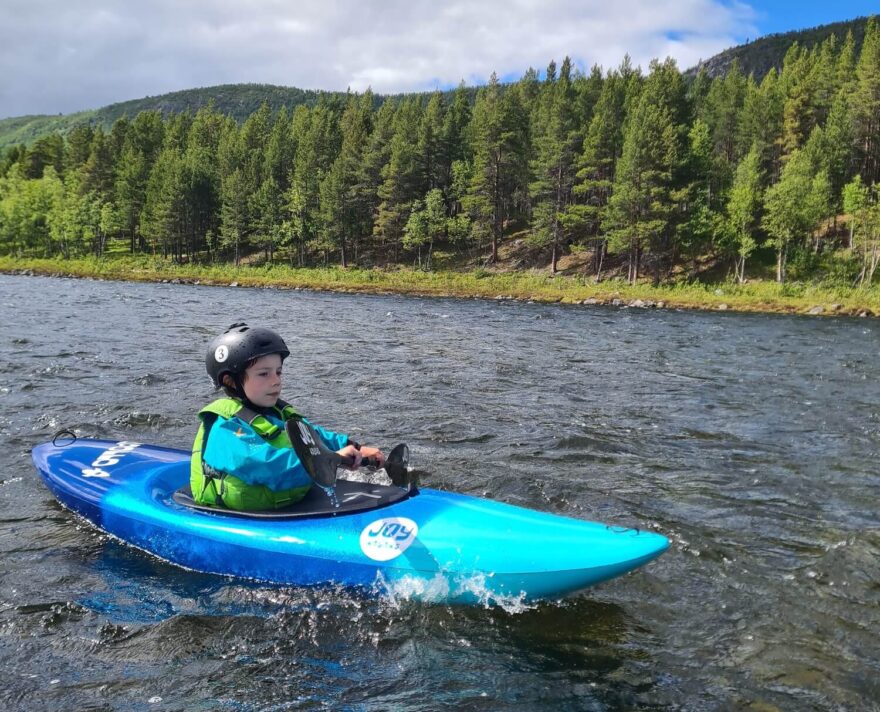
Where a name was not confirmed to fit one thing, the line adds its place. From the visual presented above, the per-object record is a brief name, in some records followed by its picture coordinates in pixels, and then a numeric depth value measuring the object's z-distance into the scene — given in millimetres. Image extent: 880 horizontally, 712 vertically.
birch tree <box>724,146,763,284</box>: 41812
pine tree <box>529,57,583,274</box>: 49969
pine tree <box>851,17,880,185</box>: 50906
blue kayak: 3863
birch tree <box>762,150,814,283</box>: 40469
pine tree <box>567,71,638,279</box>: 47625
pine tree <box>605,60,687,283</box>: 42844
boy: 4398
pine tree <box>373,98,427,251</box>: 55875
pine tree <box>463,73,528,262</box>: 53938
